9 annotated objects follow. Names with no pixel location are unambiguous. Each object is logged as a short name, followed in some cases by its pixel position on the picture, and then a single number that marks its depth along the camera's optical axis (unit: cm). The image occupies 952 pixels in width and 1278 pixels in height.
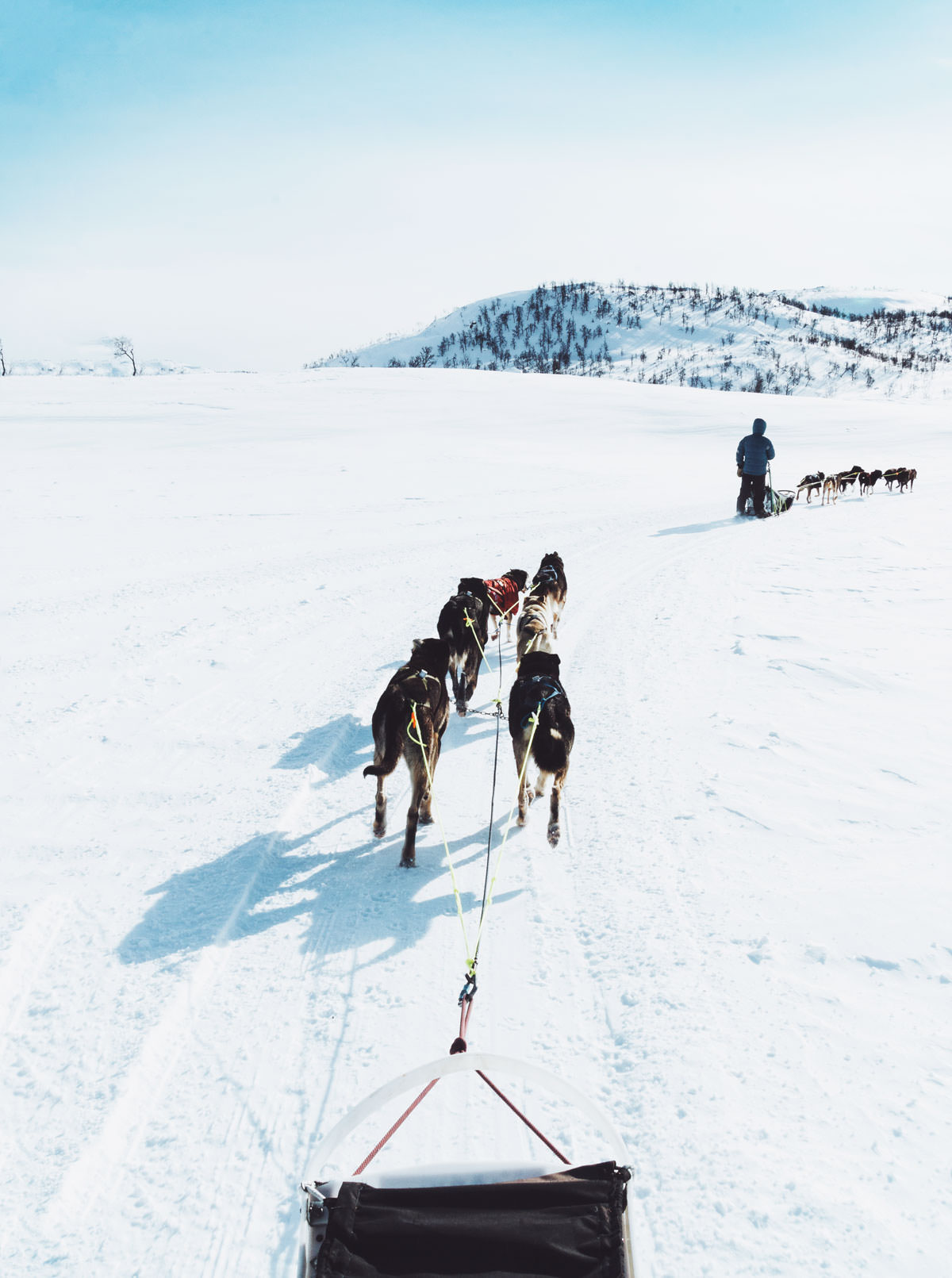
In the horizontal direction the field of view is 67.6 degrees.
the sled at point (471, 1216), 153
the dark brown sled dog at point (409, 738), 388
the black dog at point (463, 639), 581
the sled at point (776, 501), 1498
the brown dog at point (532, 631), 596
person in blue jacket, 1436
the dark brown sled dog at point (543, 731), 398
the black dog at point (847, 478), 1805
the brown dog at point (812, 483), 1727
